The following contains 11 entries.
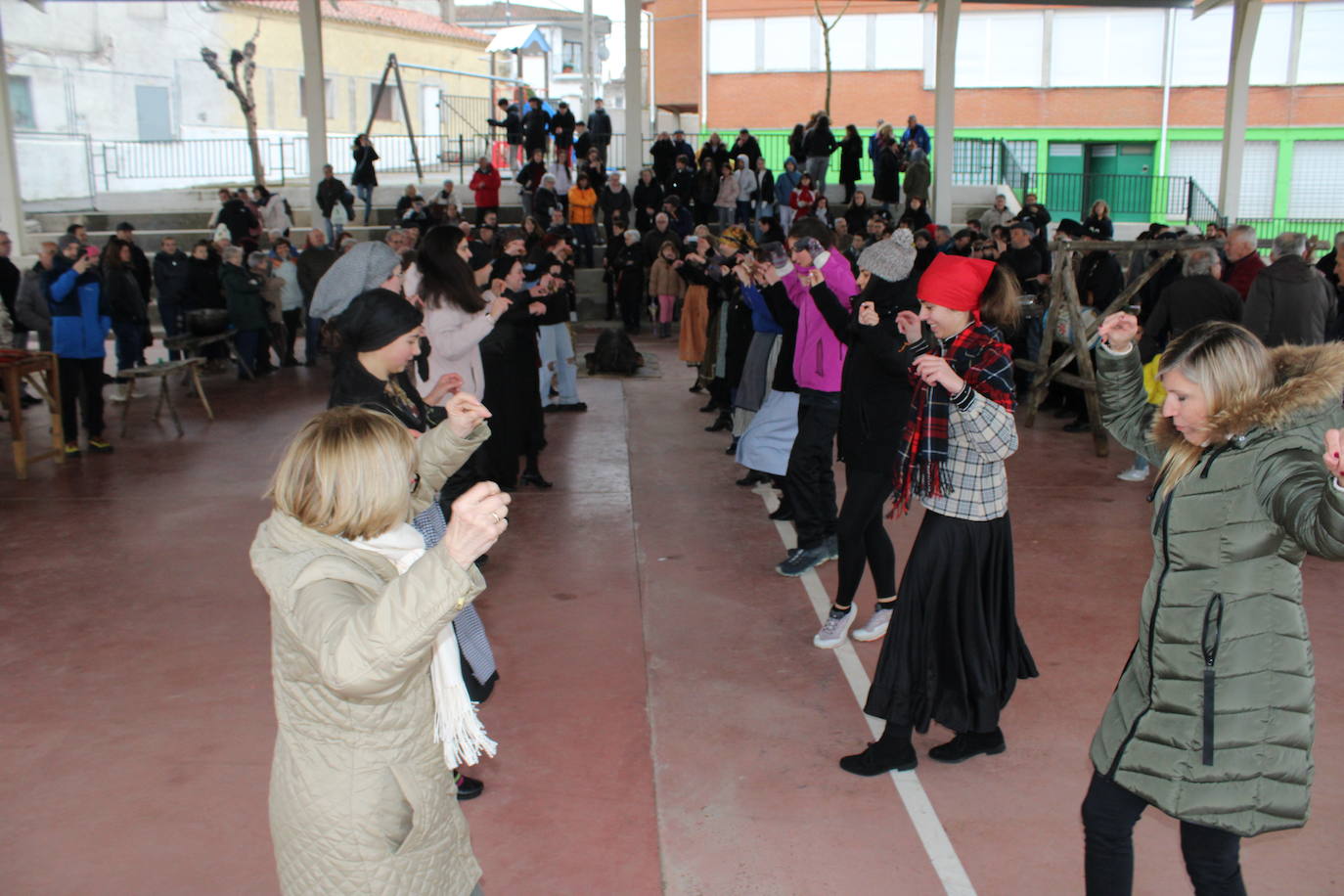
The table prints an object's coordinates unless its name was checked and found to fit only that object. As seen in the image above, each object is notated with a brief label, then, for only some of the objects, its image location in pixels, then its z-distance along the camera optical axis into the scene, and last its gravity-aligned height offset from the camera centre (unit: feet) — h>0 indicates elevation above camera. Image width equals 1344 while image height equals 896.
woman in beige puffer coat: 6.95 -2.97
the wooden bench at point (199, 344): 39.60 -4.40
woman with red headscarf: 12.86 -3.73
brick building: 103.14 +12.56
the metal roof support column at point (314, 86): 58.03 +6.81
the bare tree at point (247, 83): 76.02 +9.24
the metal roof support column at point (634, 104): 63.82 +6.60
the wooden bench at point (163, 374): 33.35 -4.55
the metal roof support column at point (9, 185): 53.11 +1.50
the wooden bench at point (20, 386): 27.09 -4.06
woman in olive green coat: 8.27 -2.83
